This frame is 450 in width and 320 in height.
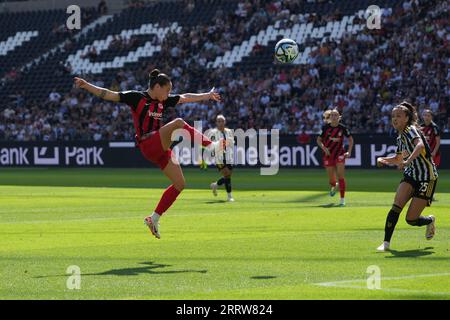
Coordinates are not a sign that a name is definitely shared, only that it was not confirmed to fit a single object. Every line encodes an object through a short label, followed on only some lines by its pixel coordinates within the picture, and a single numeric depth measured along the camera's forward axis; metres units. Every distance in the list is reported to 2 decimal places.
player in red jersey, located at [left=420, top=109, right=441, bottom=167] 26.20
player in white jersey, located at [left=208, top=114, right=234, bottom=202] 27.53
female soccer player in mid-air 15.73
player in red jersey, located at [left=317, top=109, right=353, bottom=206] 26.19
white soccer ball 24.62
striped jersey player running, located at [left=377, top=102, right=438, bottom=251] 14.59
